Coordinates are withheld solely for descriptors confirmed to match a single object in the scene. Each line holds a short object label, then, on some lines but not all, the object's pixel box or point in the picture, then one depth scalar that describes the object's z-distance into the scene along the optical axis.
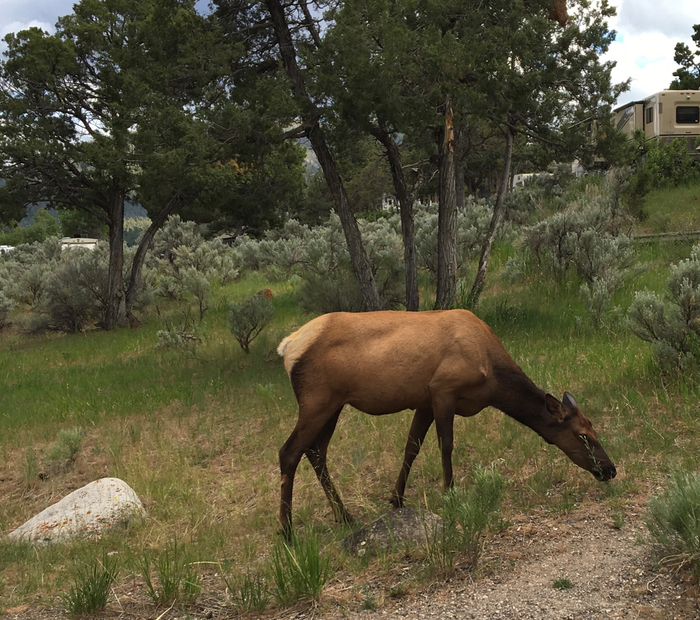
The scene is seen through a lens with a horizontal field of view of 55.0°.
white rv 30.11
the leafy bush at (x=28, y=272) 25.45
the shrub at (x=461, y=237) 15.86
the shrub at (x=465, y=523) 3.94
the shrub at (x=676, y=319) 7.12
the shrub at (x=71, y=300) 19.95
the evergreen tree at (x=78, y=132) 17.47
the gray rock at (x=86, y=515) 5.68
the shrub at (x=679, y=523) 3.51
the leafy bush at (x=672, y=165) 25.94
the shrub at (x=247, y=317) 12.35
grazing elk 4.80
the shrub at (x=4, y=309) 21.50
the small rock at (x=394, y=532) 4.29
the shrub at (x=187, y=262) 18.09
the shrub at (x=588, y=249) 11.72
